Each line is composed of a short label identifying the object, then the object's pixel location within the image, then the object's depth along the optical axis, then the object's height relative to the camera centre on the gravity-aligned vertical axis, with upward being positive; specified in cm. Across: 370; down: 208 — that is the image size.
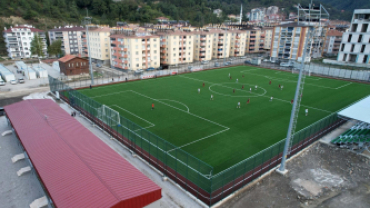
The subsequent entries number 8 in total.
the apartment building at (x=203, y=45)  7175 -232
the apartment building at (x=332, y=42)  8212 -42
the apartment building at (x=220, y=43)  7731 -174
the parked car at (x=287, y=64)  6544 -633
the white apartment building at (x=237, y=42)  8231 -133
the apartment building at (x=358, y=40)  6034 +38
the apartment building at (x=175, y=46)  6431 -255
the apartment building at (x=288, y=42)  6981 -61
